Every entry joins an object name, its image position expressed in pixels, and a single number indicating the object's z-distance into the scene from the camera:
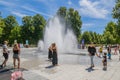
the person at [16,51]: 5.38
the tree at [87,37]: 40.67
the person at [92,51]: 5.90
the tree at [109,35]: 31.58
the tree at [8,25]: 32.09
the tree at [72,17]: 24.52
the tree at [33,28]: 29.63
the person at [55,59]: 6.05
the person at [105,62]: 5.72
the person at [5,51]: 5.70
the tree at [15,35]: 29.78
